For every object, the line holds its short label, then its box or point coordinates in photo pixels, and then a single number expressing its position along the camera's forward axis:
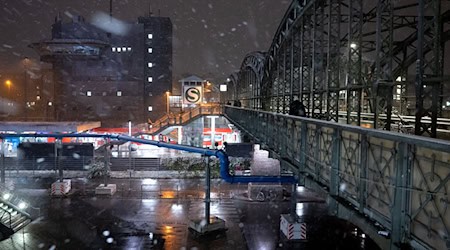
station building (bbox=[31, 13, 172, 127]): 73.75
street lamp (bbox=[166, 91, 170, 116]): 75.17
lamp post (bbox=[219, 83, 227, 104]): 90.65
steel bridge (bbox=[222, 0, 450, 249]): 4.65
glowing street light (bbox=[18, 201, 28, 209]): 22.02
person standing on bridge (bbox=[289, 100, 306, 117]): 16.98
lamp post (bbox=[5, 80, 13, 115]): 102.71
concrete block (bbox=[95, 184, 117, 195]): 27.09
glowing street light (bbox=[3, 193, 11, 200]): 21.92
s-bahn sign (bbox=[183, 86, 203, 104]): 51.81
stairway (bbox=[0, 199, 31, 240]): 19.16
